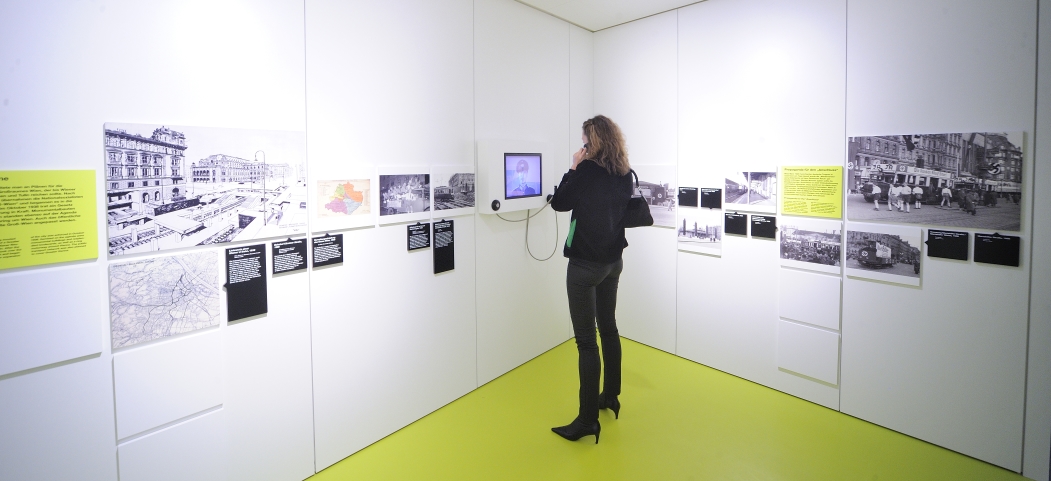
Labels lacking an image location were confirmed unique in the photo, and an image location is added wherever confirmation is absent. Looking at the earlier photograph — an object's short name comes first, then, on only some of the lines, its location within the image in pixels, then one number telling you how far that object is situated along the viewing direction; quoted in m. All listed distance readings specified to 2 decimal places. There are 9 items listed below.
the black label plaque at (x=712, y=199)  4.11
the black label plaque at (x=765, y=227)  3.78
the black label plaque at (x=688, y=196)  4.28
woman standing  3.02
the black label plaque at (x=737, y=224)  3.95
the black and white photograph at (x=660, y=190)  4.44
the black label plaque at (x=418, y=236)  3.25
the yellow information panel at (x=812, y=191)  3.40
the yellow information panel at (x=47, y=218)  1.79
